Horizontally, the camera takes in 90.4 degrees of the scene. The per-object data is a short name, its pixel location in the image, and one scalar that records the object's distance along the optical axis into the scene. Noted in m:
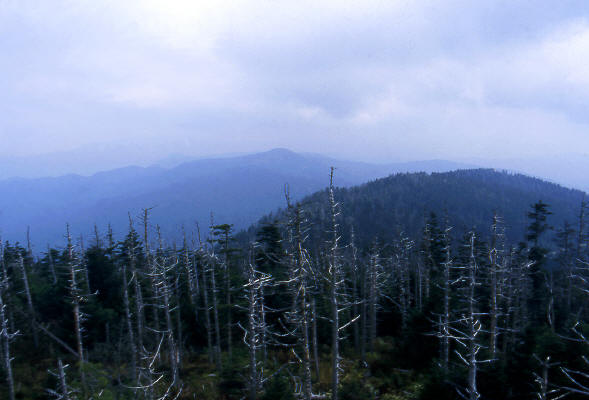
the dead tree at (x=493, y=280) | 16.66
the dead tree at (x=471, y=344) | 9.75
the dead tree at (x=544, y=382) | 8.63
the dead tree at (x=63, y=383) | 9.29
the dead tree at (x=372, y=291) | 23.42
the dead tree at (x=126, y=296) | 17.37
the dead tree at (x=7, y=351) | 16.84
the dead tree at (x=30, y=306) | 25.81
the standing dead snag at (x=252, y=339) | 12.50
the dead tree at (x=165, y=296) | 18.38
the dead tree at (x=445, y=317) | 18.20
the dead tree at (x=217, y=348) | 22.03
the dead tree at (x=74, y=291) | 18.71
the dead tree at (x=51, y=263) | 38.22
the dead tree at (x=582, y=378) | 11.88
